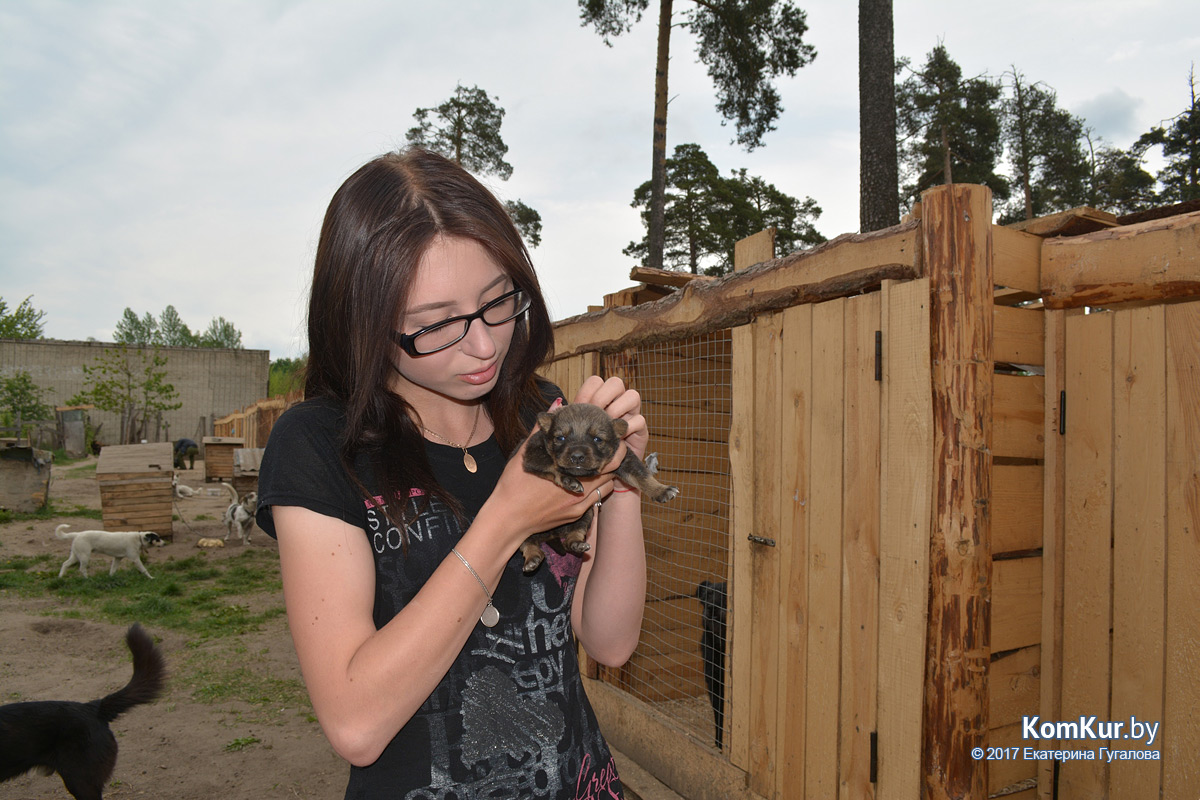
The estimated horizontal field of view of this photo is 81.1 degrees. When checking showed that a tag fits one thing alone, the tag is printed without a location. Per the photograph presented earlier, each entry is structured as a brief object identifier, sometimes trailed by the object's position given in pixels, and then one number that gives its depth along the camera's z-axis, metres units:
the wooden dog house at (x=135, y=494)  13.69
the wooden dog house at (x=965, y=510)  3.29
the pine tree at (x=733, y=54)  13.92
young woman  1.45
